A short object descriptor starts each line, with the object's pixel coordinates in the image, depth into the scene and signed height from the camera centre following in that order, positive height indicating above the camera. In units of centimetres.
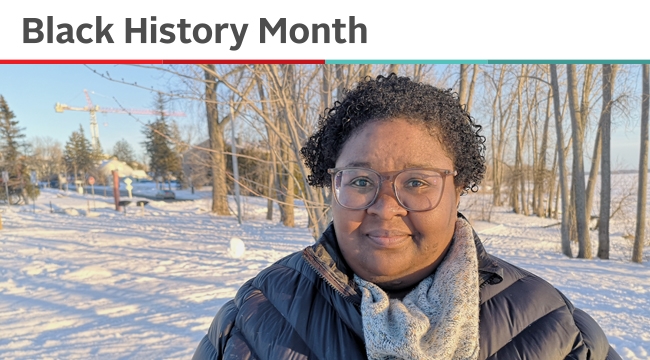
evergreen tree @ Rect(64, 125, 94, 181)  5134 +198
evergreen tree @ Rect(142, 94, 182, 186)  4672 +103
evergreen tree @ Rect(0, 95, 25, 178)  2959 +215
